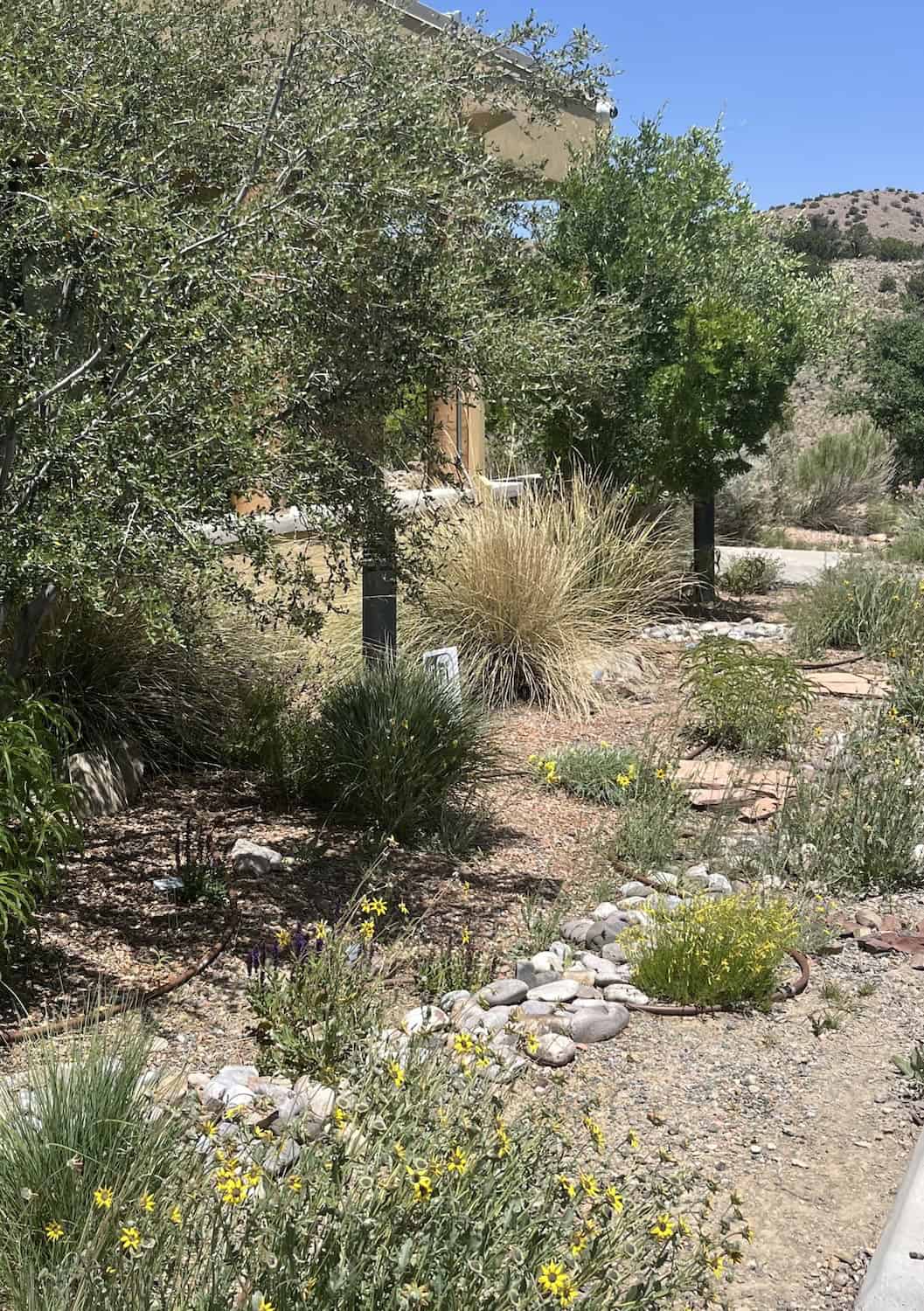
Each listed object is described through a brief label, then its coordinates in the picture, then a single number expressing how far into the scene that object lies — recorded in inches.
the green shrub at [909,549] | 556.7
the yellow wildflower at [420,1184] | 92.9
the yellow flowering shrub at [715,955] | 174.7
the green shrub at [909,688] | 326.6
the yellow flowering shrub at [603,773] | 263.5
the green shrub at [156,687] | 249.8
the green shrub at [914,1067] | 154.5
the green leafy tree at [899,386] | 927.0
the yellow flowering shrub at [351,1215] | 93.7
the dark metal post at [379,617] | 271.0
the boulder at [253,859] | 220.1
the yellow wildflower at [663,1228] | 97.9
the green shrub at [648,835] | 234.7
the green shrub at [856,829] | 225.1
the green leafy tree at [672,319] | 435.2
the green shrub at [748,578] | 535.8
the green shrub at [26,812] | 155.3
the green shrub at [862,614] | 402.3
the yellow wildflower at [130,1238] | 89.0
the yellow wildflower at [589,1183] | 99.5
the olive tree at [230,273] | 152.9
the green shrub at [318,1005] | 151.5
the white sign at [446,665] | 270.7
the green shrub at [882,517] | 813.2
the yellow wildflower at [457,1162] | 97.7
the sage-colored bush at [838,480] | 827.4
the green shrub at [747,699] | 303.9
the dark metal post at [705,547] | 480.4
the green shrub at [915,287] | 2003.2
